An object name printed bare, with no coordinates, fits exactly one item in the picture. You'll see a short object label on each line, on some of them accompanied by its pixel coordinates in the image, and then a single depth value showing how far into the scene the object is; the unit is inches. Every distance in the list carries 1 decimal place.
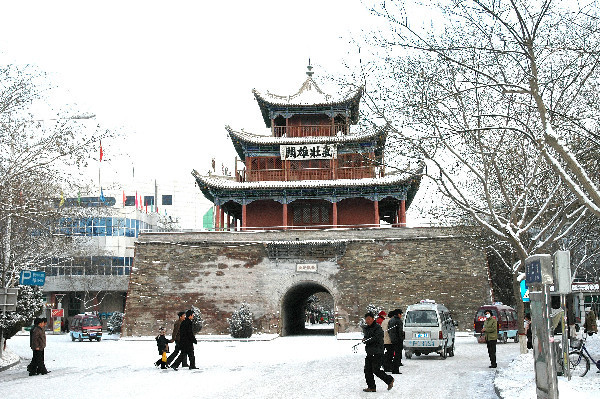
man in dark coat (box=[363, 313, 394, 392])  407.8
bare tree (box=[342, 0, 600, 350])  413.7
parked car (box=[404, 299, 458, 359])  663.8
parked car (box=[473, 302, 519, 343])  944.3
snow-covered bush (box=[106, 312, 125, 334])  1390.3
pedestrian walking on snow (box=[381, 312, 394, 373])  530.0
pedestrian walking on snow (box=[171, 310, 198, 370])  542.0
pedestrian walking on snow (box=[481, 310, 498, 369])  563.5
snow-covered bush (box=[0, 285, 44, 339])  701.5
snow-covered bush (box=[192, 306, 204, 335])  1146.7
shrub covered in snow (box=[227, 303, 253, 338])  1111.0
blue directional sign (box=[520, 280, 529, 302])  633.3
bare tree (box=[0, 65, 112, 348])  568.4
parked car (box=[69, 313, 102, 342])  1218.0
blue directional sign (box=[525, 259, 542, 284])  324.2
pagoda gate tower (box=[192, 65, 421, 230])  1312.7
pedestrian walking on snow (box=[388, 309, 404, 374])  548.9
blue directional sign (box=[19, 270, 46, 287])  610.5
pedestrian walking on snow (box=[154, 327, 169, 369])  561.0
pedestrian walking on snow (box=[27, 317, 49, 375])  537.0
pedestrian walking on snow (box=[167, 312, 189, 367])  553.3
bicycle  445.7
